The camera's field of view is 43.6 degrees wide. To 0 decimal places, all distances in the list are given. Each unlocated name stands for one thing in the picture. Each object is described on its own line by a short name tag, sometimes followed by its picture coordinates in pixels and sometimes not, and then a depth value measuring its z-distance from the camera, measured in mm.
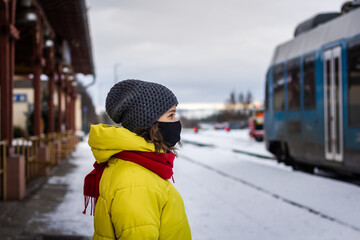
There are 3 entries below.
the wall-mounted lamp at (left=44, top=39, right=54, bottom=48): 12477
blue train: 8773
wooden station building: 7625
